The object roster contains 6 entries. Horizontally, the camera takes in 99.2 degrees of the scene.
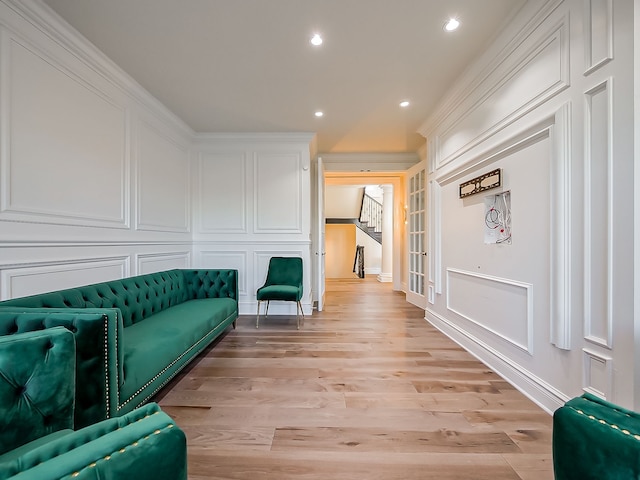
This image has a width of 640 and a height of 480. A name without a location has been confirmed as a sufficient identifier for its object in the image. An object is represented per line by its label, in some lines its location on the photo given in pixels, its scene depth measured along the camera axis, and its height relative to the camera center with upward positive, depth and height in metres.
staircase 9.96 +0.90
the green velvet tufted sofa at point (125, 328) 1.35 -0.69
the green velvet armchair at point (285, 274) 3.90 -0.49
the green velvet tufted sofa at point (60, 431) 0.45 -0.40
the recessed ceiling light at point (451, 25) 2.05 +1.66
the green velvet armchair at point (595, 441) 0.61 -0.48
